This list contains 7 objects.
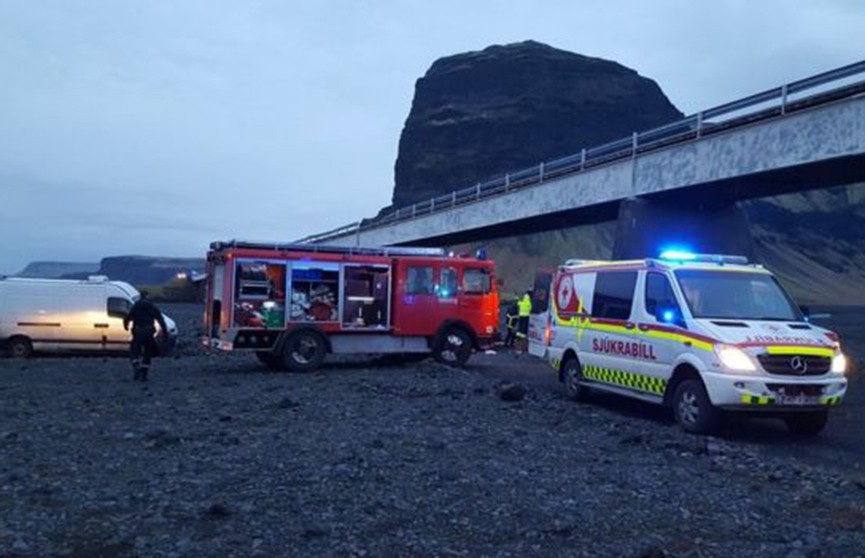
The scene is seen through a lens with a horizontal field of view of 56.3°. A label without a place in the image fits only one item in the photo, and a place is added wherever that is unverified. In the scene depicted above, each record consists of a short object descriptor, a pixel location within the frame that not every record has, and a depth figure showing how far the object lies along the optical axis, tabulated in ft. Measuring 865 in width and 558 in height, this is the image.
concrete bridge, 67.72
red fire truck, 59.00
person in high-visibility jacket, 84.84
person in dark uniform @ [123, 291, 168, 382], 53.26
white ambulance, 34.27
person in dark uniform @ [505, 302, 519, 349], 88.29
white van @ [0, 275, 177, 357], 68.80
